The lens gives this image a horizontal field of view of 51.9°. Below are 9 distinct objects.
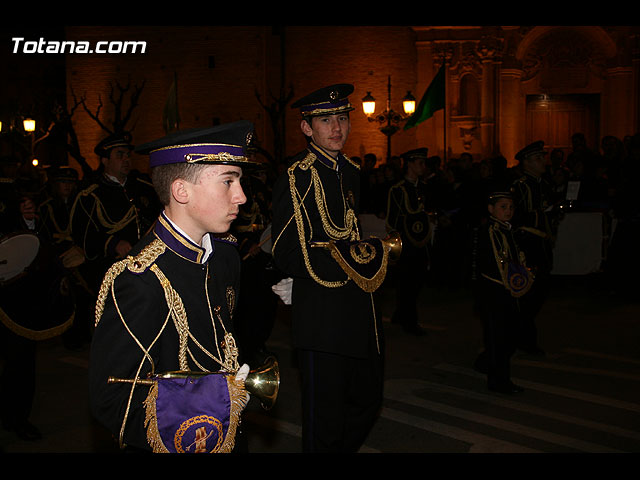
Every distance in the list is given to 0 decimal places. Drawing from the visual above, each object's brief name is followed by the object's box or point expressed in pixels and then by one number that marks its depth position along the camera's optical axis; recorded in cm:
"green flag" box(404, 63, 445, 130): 1593
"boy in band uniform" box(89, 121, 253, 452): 210
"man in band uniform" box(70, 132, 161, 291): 664
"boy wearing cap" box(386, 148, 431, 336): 870
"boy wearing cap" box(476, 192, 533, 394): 613
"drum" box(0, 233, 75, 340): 502
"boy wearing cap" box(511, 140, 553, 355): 720
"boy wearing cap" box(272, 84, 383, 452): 390
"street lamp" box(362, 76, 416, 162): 1819
